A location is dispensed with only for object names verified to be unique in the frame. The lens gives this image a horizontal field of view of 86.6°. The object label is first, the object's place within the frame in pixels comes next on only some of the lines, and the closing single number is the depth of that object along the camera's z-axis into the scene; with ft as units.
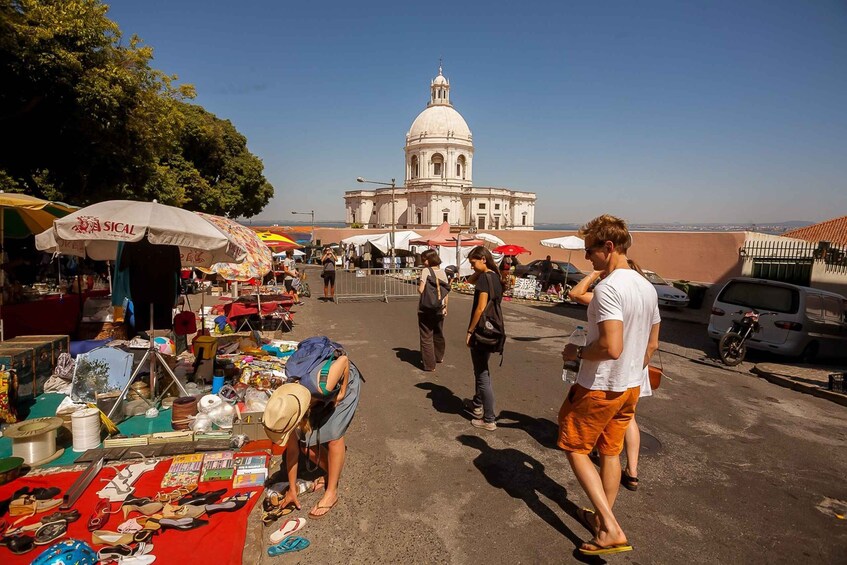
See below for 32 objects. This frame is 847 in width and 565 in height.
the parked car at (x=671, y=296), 53.01
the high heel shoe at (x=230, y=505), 11.81
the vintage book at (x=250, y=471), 13.21
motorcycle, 28.71
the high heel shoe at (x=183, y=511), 11.44
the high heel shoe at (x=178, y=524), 11.09
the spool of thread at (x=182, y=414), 16.92
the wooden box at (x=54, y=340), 21.70
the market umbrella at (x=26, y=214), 22.71
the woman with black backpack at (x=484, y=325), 16.83
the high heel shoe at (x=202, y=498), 12.05
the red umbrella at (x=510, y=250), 69.46
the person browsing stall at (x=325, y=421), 11.00
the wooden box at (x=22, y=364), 18.53
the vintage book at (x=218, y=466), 13.39
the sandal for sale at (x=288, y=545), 10.61
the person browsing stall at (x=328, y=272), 53.62
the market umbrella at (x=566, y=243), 60.54
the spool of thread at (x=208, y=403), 17.29
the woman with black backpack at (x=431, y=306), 24.41
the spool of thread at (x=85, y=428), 15.15
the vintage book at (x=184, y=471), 13.08
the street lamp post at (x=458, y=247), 71.84
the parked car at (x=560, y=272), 67.15
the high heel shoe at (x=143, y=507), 11.56
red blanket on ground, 10.16
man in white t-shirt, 9.69
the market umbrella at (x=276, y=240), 45.16
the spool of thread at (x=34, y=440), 14.17
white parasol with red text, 16.22
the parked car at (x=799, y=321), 28.22
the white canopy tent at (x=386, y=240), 91.09
